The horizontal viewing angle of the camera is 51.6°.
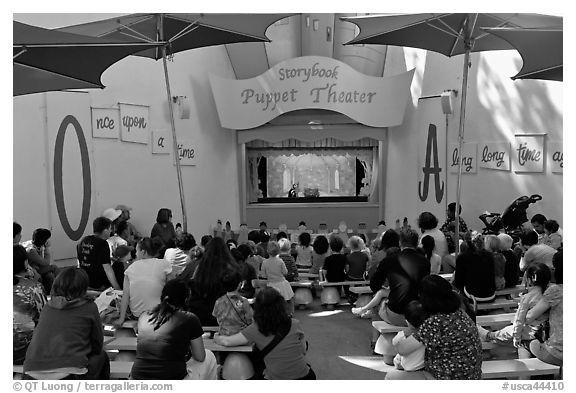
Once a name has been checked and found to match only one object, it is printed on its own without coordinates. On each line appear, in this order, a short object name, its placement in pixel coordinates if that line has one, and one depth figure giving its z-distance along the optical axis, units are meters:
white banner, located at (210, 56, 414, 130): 10.98
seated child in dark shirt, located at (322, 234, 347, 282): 6.98
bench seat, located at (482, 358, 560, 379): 3.67
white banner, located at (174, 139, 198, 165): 10.70
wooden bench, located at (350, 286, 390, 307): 6.33
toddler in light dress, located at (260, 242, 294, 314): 6.23
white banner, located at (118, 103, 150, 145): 9.20
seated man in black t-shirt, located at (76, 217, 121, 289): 5.27
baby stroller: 7.89
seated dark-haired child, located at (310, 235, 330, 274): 7.49
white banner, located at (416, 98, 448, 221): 10.34
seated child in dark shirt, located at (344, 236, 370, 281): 6.97
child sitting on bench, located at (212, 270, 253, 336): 4.18
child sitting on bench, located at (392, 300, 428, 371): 3.29
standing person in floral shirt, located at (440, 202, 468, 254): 7.13
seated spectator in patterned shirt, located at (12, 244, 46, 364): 3.72
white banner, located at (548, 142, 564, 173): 7.61
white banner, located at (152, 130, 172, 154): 9.81
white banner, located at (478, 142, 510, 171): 8.70
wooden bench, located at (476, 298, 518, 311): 5.19
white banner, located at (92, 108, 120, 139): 8.67
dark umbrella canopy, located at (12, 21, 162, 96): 4.45
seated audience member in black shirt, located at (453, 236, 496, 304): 5.04
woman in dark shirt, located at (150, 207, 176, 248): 7.27
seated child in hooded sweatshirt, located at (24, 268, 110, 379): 3.37
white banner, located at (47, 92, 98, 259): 7.91
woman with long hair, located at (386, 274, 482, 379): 3.16
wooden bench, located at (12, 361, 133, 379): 3.65
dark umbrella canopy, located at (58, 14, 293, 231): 6.25
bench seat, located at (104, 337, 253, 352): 4.02
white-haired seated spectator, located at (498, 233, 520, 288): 5.79
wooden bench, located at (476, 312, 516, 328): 4.78
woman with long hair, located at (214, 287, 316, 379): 3.64
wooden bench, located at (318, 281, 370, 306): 6.88
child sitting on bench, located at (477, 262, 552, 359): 4.01
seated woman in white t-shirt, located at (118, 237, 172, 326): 4.54
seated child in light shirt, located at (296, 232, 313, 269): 7.92
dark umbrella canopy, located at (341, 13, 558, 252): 5.84
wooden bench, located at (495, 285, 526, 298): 5.57
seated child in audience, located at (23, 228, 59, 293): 5.60
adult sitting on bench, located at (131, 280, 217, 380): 3.32
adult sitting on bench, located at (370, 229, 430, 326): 4.64
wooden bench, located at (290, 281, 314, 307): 7.06
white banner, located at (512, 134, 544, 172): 8.04
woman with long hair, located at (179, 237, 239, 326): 4.54
